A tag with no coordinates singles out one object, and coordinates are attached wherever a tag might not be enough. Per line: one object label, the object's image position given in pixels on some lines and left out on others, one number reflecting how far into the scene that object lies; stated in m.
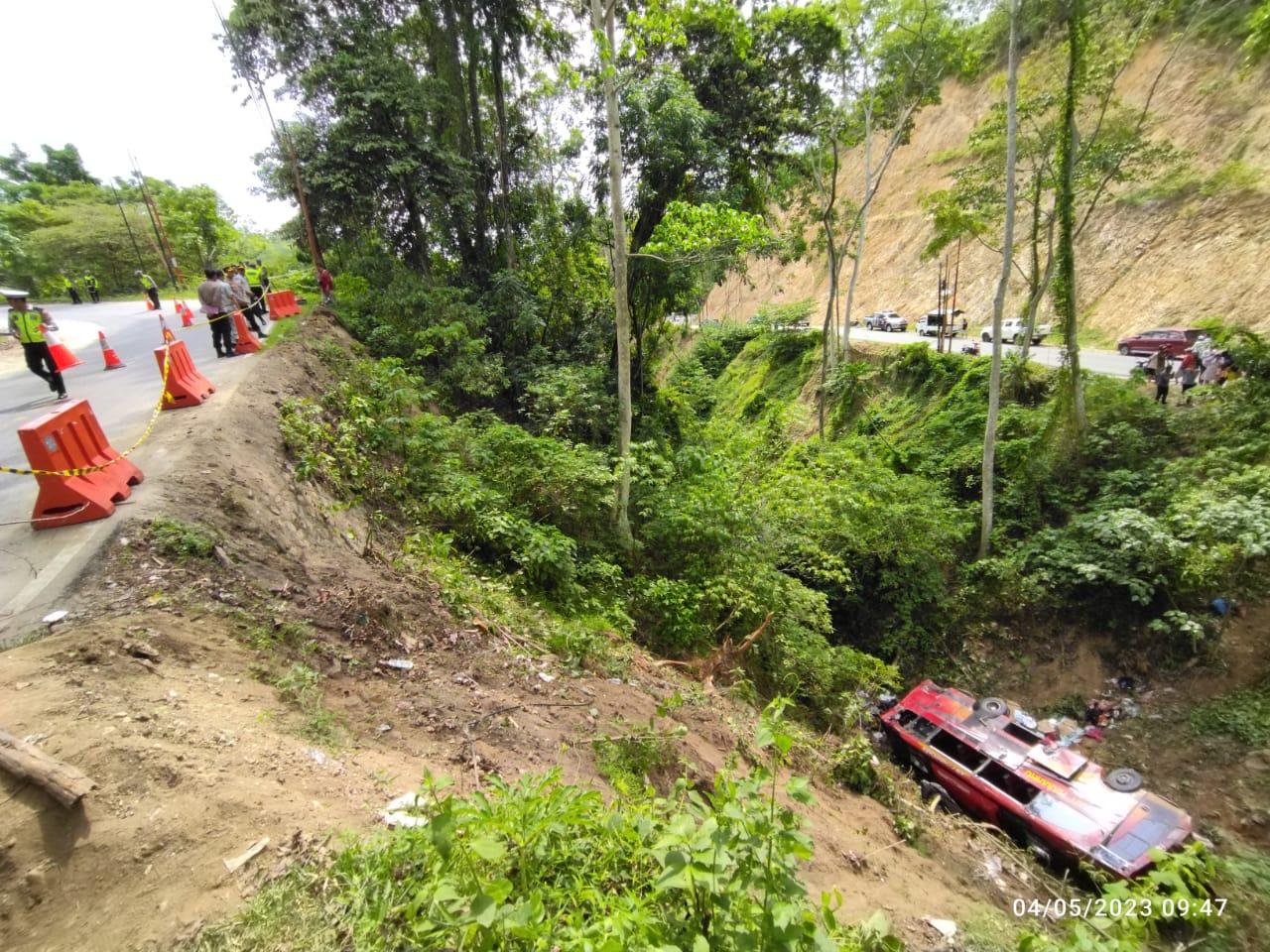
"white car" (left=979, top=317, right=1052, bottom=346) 16.39
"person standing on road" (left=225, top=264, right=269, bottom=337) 10.48
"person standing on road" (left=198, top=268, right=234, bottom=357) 9.29
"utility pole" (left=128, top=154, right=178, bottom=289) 27.39
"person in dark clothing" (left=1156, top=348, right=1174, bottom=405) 11.80
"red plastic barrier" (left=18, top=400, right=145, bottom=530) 4.44
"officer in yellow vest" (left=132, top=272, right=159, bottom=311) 18.78
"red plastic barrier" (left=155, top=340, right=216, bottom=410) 7.02
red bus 6.23
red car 15.18
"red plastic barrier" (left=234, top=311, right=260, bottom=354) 10.05
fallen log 2.26
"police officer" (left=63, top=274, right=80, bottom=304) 23.76
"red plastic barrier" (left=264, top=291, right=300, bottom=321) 13.14
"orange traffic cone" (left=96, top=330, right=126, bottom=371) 10.17
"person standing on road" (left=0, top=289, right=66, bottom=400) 7.32
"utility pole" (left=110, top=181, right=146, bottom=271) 31.58
